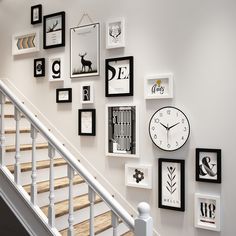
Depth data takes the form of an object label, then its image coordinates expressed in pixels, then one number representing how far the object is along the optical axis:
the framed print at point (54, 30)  3.59
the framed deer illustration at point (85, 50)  3.36
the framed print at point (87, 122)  3.37
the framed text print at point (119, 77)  3.13
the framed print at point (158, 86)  2.90
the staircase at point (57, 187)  1.97
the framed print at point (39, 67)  3.76
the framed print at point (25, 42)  3.81
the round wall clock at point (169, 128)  2.84
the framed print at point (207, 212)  2.67
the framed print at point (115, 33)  3.16
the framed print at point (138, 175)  3.02
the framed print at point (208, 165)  2.67
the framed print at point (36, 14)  3.79
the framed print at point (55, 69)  3.62
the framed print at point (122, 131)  3.12
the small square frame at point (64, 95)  3.55
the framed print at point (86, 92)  3.37
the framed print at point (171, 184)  2.84
